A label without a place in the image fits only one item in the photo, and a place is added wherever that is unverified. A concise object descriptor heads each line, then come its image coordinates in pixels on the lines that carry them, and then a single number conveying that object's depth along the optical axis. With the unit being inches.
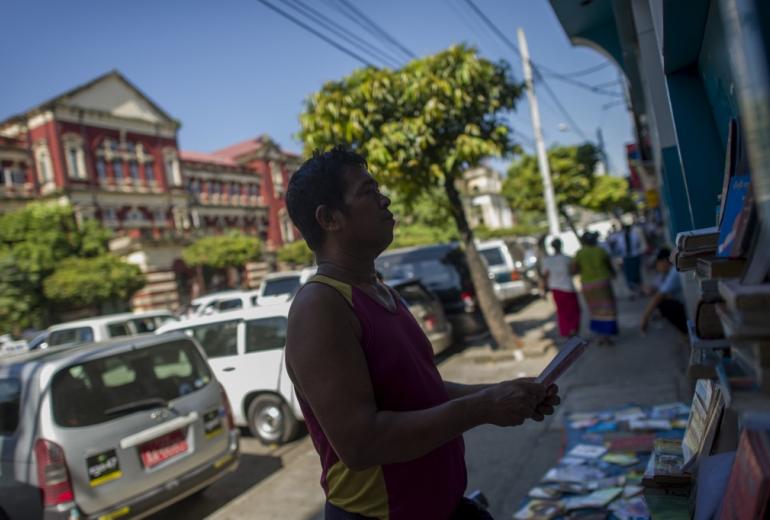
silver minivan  157.9
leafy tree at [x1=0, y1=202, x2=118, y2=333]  982.4
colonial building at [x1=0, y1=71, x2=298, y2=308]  1266.0
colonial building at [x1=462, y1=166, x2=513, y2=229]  2524.6
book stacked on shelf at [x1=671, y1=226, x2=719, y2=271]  54.8
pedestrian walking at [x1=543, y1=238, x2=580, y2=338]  347.3
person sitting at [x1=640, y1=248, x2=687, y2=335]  239.8
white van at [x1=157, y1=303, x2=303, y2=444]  267.9
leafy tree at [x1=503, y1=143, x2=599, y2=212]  1220.5
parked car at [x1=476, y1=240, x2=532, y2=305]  580.7
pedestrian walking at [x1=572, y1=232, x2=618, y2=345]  337.5
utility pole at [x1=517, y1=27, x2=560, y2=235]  702.1
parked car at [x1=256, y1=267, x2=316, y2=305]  578.9
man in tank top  58.4
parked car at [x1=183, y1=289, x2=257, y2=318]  589.0
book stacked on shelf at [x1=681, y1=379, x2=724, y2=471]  70.4
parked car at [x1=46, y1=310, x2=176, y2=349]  492.7
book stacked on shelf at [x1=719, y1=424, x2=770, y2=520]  46.1
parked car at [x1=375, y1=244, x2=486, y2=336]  426.6
